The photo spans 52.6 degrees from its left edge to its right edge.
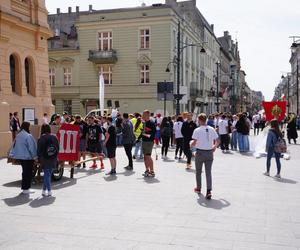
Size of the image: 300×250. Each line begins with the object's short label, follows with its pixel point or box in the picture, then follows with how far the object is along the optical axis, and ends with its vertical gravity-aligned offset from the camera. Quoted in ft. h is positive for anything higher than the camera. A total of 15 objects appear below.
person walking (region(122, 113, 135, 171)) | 30.98 -2.25
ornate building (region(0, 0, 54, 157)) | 41.93 +8.45
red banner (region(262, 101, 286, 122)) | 42.98 +0.41
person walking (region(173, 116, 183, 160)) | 37.76 -2.62
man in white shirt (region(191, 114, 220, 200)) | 21.28 -2.31
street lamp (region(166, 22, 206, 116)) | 63.44 +3.84
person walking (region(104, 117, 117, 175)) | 28.88 -2.84
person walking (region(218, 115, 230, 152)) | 44.83 -2.89
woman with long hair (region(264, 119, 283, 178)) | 27.72 -2.40
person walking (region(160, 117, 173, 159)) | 39.06 -2.81
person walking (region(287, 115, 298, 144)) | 56.59 -3.29
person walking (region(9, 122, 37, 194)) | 21.85 -2.61
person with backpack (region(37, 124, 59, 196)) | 21.40 -2.66
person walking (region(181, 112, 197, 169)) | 33.21 -1.85
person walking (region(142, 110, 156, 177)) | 27.72 -2.45
